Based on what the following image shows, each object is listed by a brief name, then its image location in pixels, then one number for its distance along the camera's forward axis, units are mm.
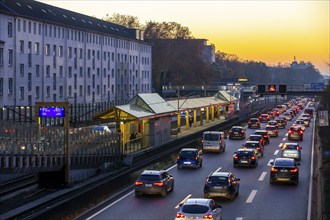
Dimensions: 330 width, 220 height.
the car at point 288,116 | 108812
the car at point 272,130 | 73588
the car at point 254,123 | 89088
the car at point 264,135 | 64838
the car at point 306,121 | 91562
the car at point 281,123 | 89281
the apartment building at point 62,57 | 74625
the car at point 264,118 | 103750
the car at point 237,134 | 70625
